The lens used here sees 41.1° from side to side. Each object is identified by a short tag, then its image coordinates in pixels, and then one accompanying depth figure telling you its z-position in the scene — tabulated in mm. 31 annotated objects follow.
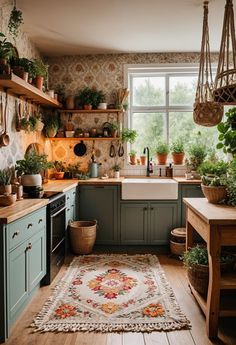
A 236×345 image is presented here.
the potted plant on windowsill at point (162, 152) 4980
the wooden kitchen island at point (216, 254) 2188
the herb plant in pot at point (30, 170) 3359
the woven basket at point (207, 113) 3113
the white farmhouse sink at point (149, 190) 4266
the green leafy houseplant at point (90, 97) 4859
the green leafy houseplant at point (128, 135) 4898
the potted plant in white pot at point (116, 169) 4882
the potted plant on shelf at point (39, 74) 3622
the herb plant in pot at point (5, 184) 2771
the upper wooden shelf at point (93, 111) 4809
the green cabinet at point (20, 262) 2201
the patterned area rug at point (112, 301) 2477
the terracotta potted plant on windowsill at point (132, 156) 5055
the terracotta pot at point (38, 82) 3734
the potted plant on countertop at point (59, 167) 5000
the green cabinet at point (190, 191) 4288
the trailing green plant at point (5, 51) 2855
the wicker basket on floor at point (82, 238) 4020
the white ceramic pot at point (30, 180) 3352
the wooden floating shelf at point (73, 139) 4895
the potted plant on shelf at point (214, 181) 2738
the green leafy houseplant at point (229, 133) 3363
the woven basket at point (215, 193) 2746
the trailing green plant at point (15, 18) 3209
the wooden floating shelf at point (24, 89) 2888
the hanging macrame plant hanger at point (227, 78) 2336
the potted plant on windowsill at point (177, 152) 4953
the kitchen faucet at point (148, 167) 4953
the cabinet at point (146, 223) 4336
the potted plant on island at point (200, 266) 2547
